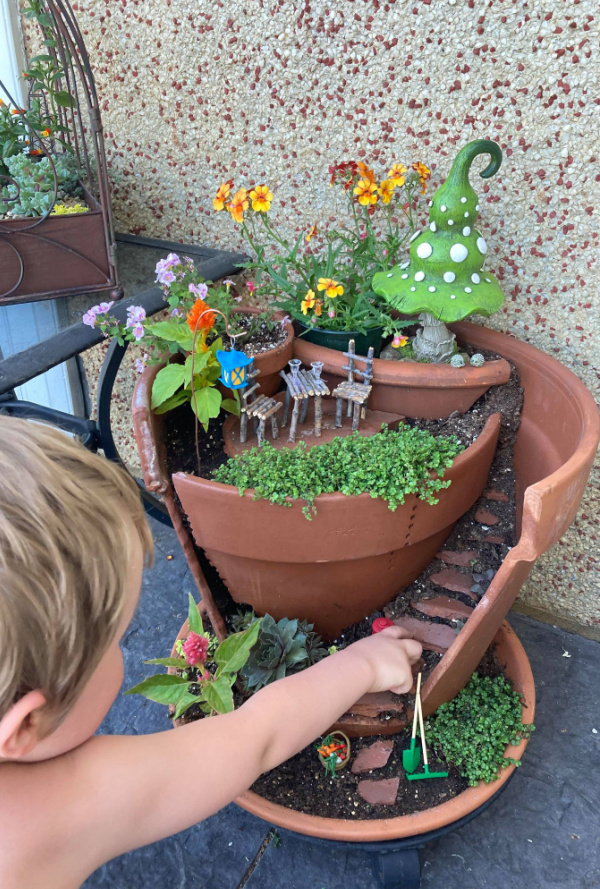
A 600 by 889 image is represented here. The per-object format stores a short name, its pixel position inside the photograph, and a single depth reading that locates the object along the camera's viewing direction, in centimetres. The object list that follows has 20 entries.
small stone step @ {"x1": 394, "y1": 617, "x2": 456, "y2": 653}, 109
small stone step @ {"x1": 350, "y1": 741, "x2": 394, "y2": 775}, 107
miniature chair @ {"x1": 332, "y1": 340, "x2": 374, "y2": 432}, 112
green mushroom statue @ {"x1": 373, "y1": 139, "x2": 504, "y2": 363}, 104
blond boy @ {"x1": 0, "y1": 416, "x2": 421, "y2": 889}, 52
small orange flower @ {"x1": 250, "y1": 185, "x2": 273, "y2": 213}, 118
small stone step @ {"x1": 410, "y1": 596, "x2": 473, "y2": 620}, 110
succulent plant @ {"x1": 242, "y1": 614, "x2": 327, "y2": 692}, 108
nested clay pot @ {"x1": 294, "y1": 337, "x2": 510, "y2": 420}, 116
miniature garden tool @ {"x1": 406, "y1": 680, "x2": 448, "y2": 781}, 104
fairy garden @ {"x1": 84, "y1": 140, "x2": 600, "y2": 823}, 98
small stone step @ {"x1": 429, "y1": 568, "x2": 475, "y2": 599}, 112
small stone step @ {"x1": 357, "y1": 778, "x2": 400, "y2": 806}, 103
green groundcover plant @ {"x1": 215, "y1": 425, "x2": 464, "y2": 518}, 94
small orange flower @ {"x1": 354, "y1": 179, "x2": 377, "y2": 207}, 118
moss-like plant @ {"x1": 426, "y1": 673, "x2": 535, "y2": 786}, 105
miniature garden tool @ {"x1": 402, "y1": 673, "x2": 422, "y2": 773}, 103
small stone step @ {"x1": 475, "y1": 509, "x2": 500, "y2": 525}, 117
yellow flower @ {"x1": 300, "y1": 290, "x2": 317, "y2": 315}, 120
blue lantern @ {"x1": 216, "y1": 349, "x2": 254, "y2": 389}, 105
